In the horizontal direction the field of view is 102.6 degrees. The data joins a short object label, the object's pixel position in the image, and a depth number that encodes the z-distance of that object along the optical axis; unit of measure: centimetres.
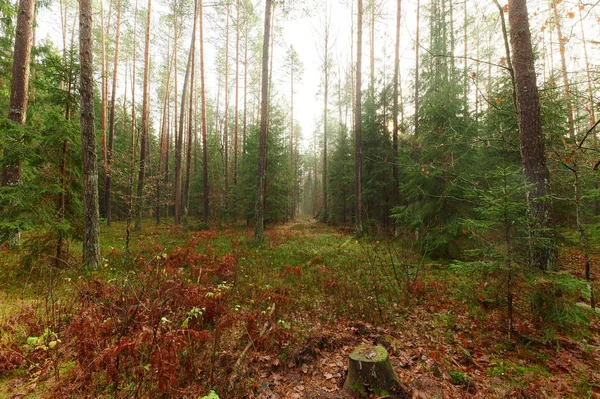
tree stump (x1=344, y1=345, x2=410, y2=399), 297
